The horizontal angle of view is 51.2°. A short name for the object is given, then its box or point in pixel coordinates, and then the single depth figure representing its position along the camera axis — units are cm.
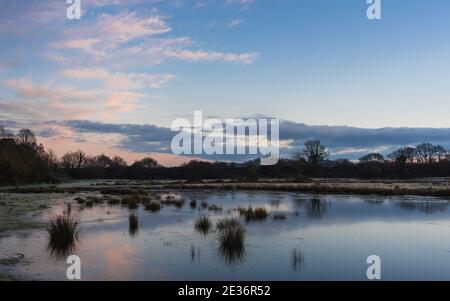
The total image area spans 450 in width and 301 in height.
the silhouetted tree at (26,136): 9936
